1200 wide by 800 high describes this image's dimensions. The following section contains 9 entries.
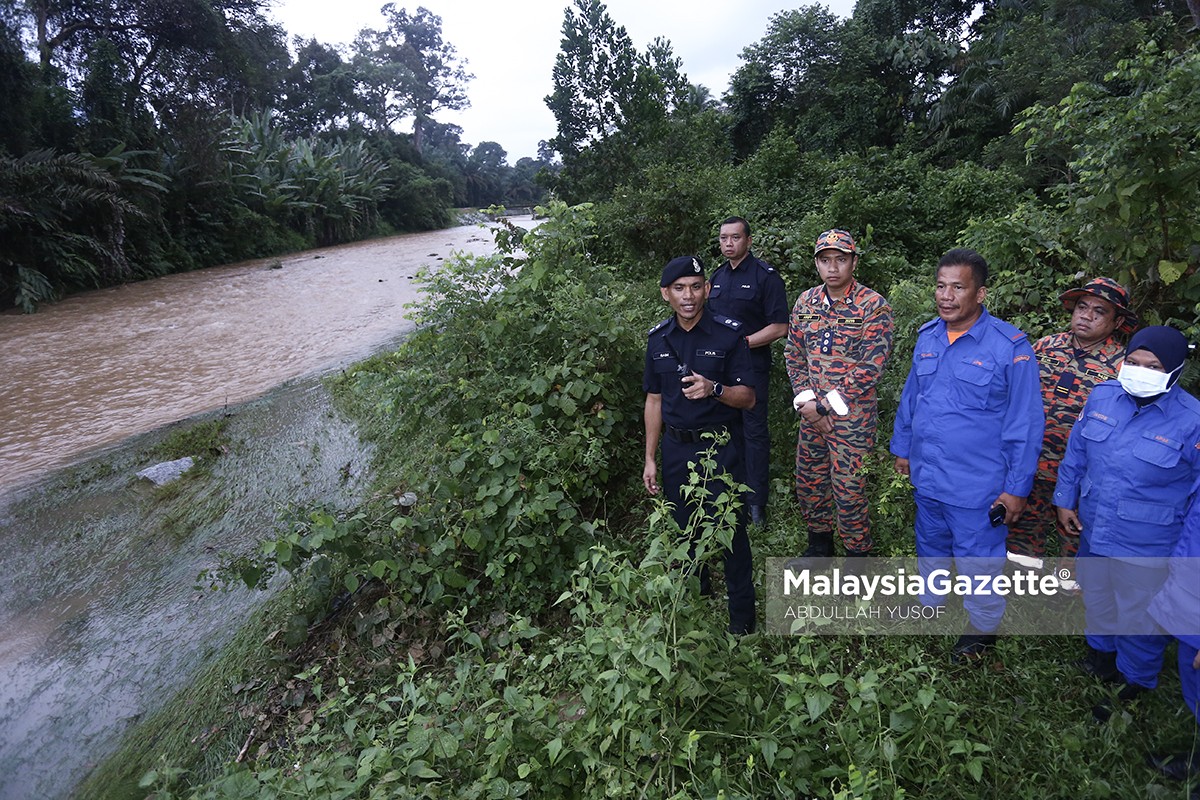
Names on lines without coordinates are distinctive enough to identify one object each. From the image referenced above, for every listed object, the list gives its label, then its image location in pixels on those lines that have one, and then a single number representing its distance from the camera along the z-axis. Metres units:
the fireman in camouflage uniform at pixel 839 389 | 2.99
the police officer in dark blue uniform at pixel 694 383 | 2.67
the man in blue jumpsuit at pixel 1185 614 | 1.98
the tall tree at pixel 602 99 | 15.26
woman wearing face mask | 2.14
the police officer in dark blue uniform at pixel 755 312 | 3.64
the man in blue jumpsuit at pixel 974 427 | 2.38
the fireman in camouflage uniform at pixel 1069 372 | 2.64
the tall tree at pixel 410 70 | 45.53
